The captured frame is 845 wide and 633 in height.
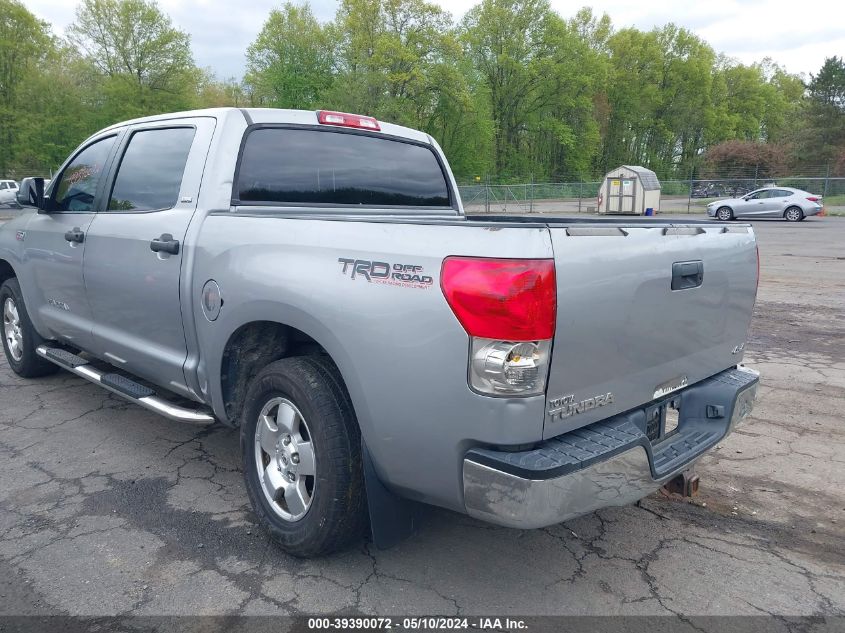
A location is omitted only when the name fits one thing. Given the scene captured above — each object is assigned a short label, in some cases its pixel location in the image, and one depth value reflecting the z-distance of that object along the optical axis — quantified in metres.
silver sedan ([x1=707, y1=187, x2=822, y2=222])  28.48
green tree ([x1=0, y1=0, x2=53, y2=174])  43.00
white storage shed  34.38
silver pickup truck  2.22
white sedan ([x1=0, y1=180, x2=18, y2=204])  35.22
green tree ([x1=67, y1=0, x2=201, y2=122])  46.94
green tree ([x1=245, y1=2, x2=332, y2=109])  52.81
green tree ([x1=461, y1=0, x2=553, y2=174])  57.09
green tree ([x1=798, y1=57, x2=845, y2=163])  53.72
